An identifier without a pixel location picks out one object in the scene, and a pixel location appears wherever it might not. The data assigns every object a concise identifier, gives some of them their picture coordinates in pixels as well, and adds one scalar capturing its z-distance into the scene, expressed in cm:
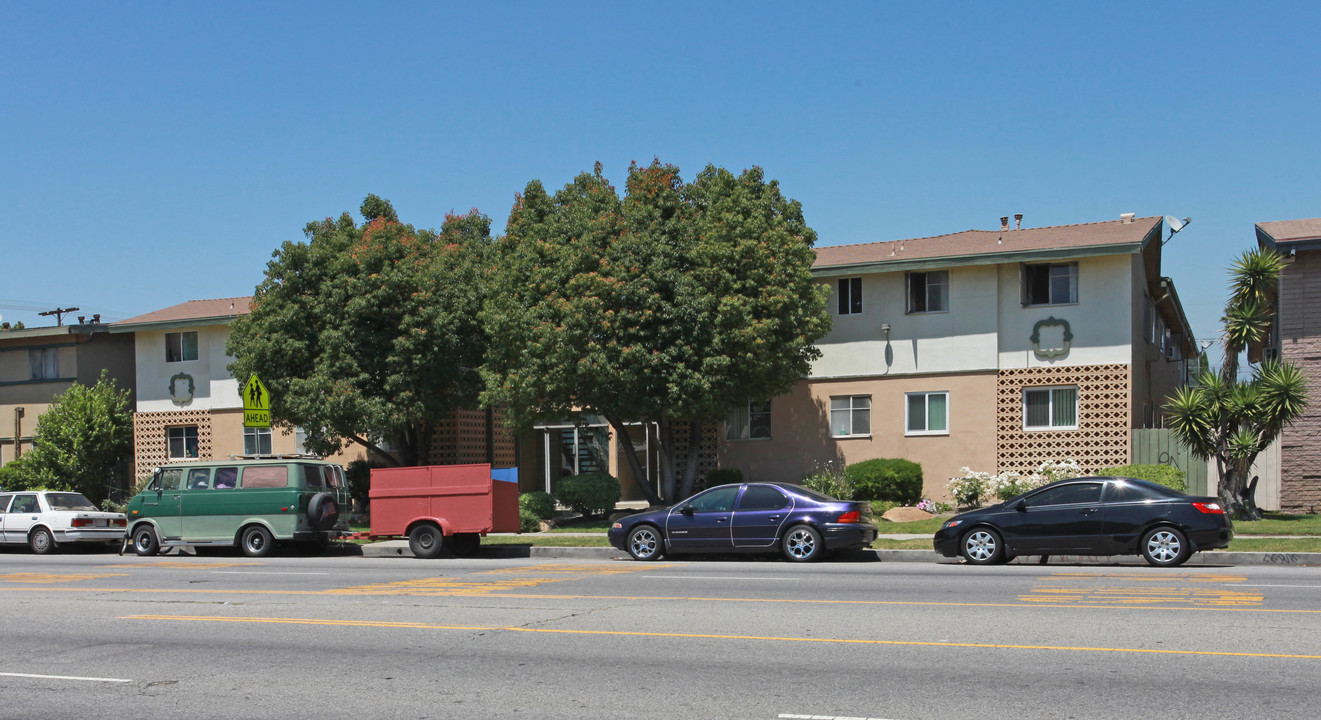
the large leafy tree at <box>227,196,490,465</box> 2834
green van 2141
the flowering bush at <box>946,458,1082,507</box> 2588
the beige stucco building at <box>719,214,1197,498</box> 2680
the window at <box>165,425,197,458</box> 3712
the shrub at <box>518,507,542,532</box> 2559
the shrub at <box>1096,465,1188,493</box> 2420
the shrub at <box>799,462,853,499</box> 2647
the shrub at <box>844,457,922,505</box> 2708
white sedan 2452
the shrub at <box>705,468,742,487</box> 2891
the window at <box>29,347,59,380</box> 3853
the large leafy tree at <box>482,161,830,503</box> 2484
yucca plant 2305
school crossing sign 2319
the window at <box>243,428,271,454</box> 3619
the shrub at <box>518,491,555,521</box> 2631
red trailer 2025
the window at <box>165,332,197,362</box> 3712
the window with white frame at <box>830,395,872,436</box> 2908
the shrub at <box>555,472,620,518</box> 2750
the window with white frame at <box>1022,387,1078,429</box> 2719
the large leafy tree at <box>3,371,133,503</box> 3547
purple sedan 1819
